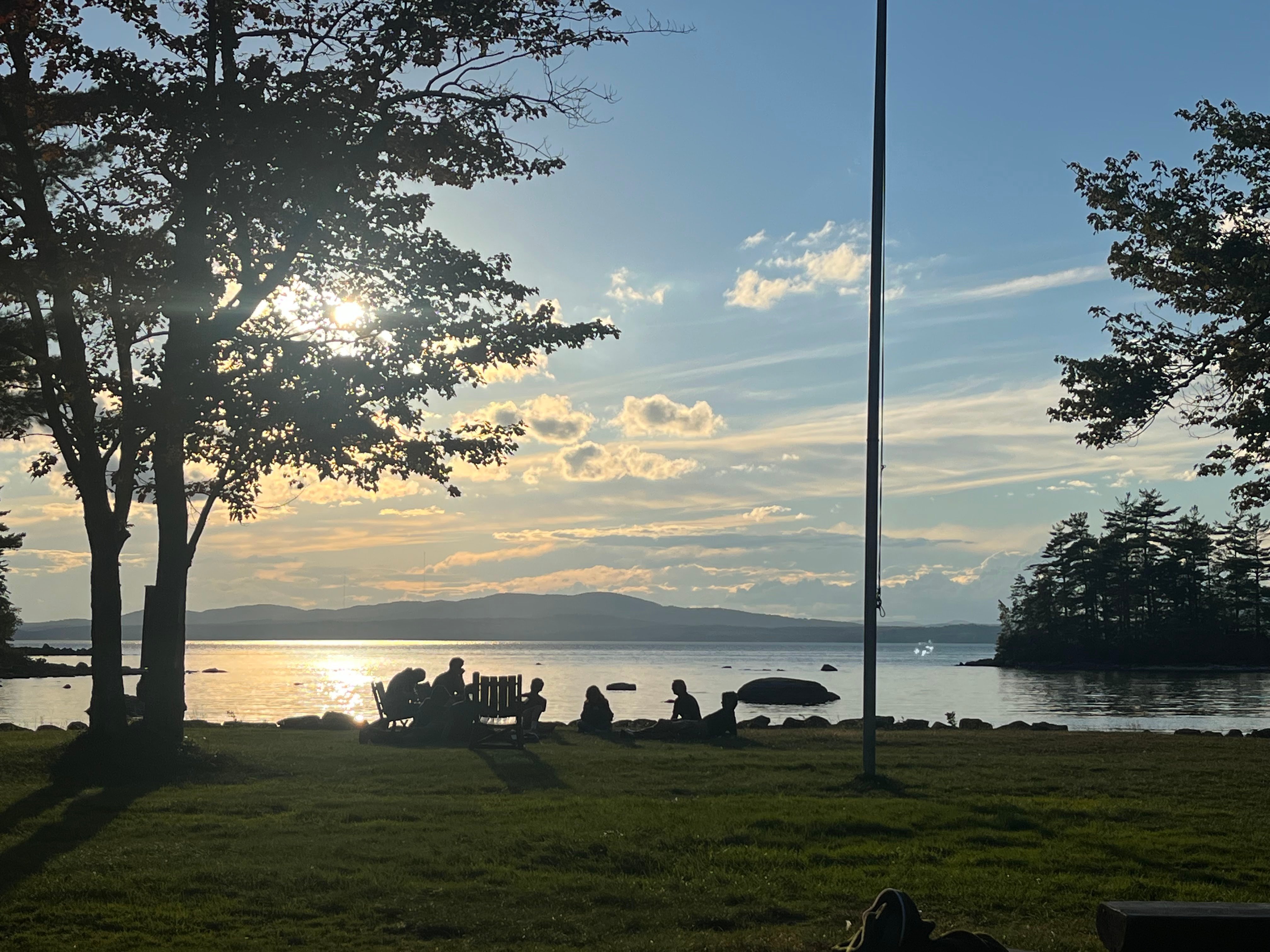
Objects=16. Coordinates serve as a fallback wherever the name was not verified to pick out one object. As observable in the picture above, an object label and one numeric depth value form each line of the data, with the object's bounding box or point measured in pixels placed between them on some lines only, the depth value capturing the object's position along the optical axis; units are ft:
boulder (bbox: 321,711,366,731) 85.61
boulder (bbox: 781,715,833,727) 93.76
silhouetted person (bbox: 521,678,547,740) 73.82
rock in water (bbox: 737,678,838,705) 197.57
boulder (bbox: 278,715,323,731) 86.28
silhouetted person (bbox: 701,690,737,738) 77.51
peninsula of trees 391.24
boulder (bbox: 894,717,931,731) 93.60
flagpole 54.29
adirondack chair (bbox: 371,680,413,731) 74.74
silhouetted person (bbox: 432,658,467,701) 74.95
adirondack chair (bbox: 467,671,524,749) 68.90
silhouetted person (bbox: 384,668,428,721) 74.74
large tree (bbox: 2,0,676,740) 55.26
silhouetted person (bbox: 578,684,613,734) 81.82
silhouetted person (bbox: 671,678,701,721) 80.23
